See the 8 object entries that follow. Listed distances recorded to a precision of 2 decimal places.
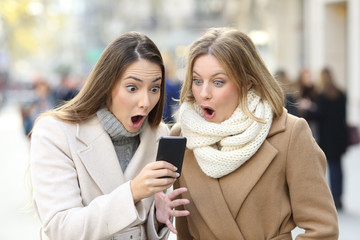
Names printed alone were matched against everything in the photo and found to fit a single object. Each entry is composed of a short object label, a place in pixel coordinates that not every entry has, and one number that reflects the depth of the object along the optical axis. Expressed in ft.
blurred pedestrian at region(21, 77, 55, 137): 32.09
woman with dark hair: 8.98
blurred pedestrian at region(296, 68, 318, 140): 31.63
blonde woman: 9.44
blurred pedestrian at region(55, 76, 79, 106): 57.53
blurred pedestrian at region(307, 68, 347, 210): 29.71
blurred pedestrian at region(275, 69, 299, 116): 30.27
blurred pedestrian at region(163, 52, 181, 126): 33.63
